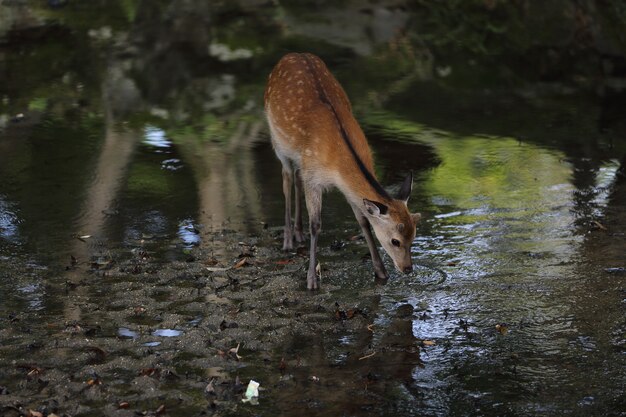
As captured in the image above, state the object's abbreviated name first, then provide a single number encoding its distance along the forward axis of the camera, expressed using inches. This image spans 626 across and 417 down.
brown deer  572.4
